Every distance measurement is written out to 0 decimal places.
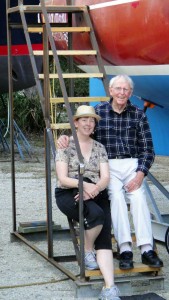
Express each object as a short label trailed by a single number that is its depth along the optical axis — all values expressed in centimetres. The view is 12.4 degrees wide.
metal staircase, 557
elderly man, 563
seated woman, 545
